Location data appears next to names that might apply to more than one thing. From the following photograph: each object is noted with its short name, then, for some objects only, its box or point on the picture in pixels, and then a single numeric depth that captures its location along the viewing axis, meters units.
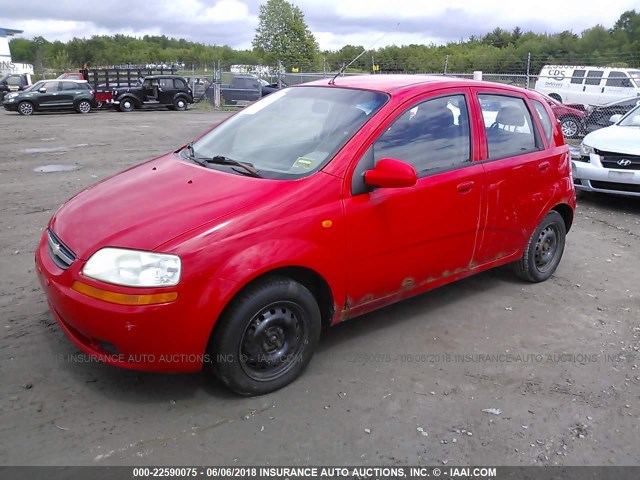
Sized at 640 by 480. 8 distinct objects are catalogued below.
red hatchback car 2.78
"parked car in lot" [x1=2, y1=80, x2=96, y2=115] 21.94
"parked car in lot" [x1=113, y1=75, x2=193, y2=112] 24.64
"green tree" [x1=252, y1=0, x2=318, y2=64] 68.26
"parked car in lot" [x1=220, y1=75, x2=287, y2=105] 28.06
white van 18.91
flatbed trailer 25.70
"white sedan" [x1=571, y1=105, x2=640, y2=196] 7.46
